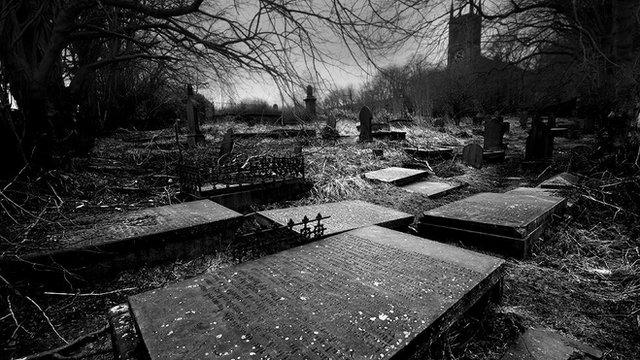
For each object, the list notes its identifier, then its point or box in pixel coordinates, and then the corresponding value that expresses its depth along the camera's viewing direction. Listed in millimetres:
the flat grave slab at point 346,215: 3355
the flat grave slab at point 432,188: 6039
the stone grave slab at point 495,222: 3195
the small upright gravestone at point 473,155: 8711
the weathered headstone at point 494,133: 10453
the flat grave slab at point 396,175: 6621
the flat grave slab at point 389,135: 12411
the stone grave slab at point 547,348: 1789
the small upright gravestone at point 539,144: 8586
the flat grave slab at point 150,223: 2887
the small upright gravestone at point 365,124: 11445
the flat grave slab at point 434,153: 9469
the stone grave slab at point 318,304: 1432
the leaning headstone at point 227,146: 7287
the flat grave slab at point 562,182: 5074
